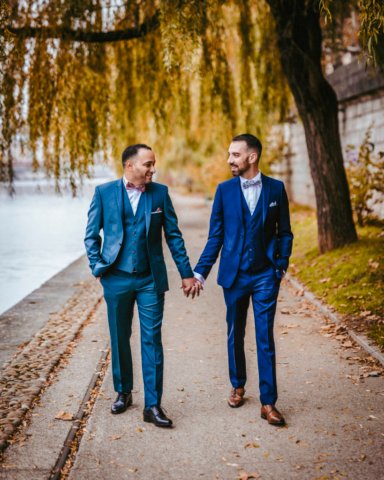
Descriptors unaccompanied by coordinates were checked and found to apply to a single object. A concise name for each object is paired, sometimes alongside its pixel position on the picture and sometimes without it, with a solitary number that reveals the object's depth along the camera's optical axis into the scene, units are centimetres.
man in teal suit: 432
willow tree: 853
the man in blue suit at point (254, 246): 435
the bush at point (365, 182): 1135
